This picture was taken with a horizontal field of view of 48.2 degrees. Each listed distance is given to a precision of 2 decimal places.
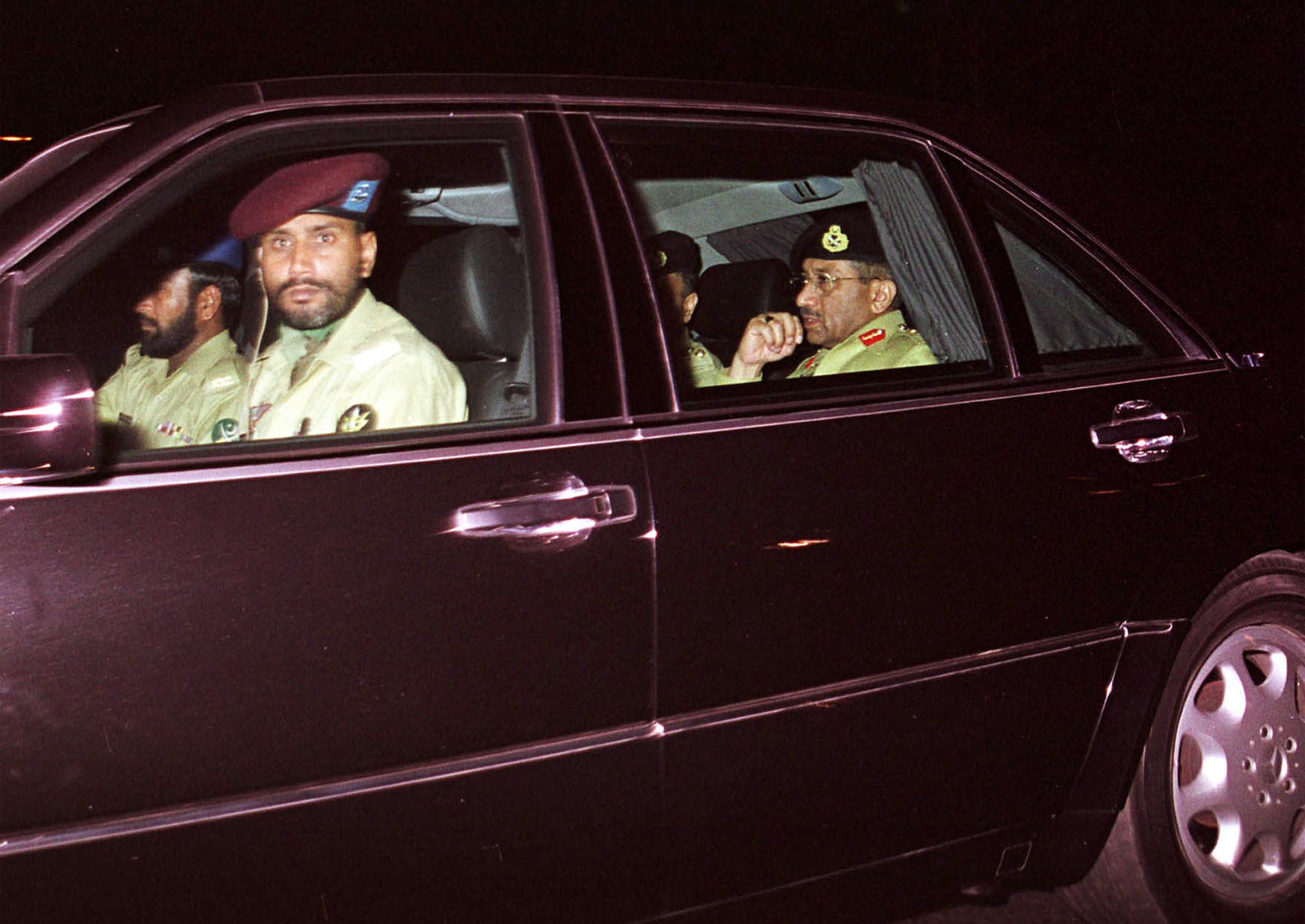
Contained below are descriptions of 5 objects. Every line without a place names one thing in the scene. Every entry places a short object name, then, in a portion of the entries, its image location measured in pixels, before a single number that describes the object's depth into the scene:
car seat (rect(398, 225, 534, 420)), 2.39
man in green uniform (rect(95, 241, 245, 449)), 2.20
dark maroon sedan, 1.94
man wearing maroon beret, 2.32
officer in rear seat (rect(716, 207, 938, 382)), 3.03
